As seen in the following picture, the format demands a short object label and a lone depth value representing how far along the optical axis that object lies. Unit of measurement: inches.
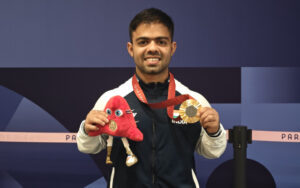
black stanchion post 66.1
